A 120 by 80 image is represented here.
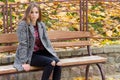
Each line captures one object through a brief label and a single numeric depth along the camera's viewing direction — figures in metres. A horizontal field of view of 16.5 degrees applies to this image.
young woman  5.93
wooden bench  6.15
